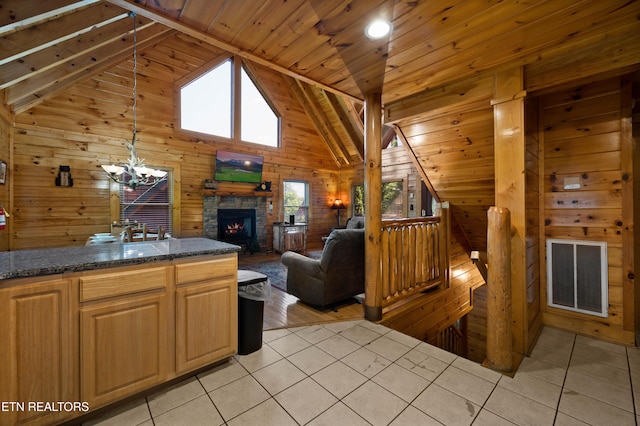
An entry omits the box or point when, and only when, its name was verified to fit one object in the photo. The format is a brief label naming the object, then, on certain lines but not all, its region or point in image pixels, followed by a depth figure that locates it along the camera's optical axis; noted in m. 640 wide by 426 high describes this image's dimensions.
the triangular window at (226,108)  5.92
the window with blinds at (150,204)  5.12
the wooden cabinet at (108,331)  1.27
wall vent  2.36
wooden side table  6.79
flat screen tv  6.11
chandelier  3.39
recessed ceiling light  1.74
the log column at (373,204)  2.73
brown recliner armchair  2.96
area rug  4.18
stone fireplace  6.10
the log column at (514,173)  2.05
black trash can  2.13
